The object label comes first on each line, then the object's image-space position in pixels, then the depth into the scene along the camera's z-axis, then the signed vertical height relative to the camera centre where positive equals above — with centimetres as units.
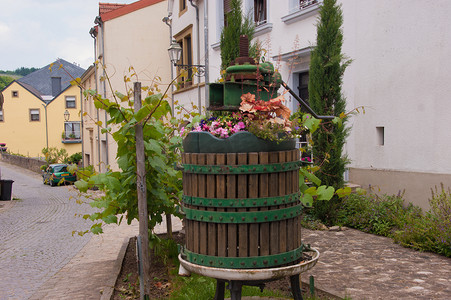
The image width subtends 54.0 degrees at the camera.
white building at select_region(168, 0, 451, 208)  750 +78
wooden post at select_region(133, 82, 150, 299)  424 -49
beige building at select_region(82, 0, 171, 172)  2314 +500
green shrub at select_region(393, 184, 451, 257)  590 -144
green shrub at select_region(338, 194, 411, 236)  736 -146
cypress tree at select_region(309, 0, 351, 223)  823 +74
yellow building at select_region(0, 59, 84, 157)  5147 +128
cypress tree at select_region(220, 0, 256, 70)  1025 +232
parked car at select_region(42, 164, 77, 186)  2705 -259
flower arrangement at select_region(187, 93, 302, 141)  317 +7
